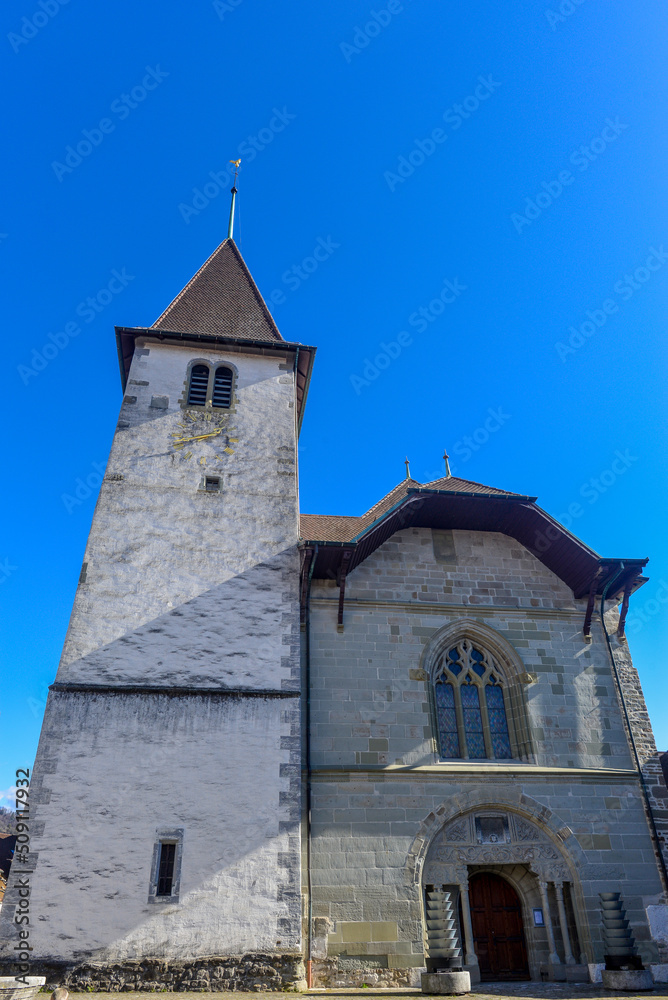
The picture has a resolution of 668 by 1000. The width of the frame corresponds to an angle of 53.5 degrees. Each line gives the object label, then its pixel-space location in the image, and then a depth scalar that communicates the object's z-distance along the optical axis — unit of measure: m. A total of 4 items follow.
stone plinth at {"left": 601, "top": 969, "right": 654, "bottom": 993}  9.48
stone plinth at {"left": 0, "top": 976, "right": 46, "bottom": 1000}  7.33
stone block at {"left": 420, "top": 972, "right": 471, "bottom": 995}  8.94
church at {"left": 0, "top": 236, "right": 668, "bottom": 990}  9.65
